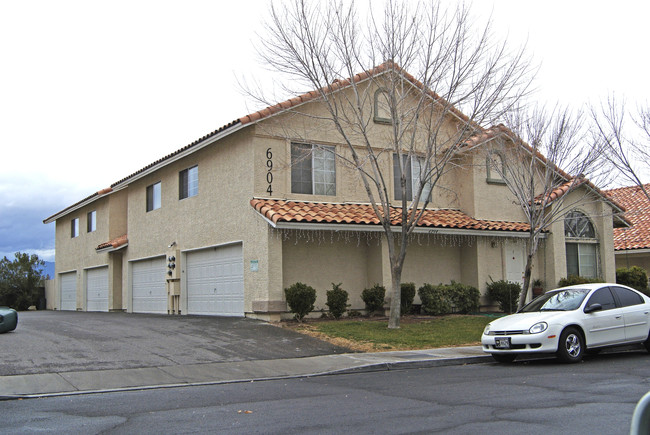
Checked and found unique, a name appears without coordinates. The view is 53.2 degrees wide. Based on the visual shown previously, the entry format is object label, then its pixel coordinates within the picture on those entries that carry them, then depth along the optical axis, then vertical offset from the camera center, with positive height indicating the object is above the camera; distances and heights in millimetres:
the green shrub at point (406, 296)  19328 -745
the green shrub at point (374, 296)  18859 -700
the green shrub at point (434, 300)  19531 -879
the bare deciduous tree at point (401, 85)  15969 +4725
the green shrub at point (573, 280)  22141 -442
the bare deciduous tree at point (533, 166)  18234 +3007
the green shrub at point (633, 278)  25891 -450
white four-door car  11539 -1039
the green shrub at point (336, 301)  18125 -796
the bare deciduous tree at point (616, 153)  19484 +3580
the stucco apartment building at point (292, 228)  18141 +1348
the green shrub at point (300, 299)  17250 -677
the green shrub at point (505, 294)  21078 -817
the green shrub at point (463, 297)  20188 -847
